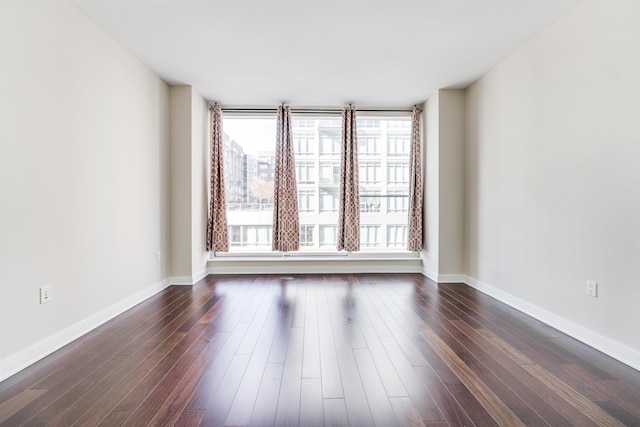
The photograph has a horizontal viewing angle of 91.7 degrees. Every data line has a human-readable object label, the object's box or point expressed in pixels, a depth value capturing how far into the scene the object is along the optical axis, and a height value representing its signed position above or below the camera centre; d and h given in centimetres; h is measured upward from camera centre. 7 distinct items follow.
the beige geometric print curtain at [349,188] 467 +26
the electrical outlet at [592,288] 231 -63
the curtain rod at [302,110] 468 +144
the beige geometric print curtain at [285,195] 466 +15
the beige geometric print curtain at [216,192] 458 +20
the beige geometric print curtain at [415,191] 468 +21
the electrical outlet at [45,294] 212 -61
